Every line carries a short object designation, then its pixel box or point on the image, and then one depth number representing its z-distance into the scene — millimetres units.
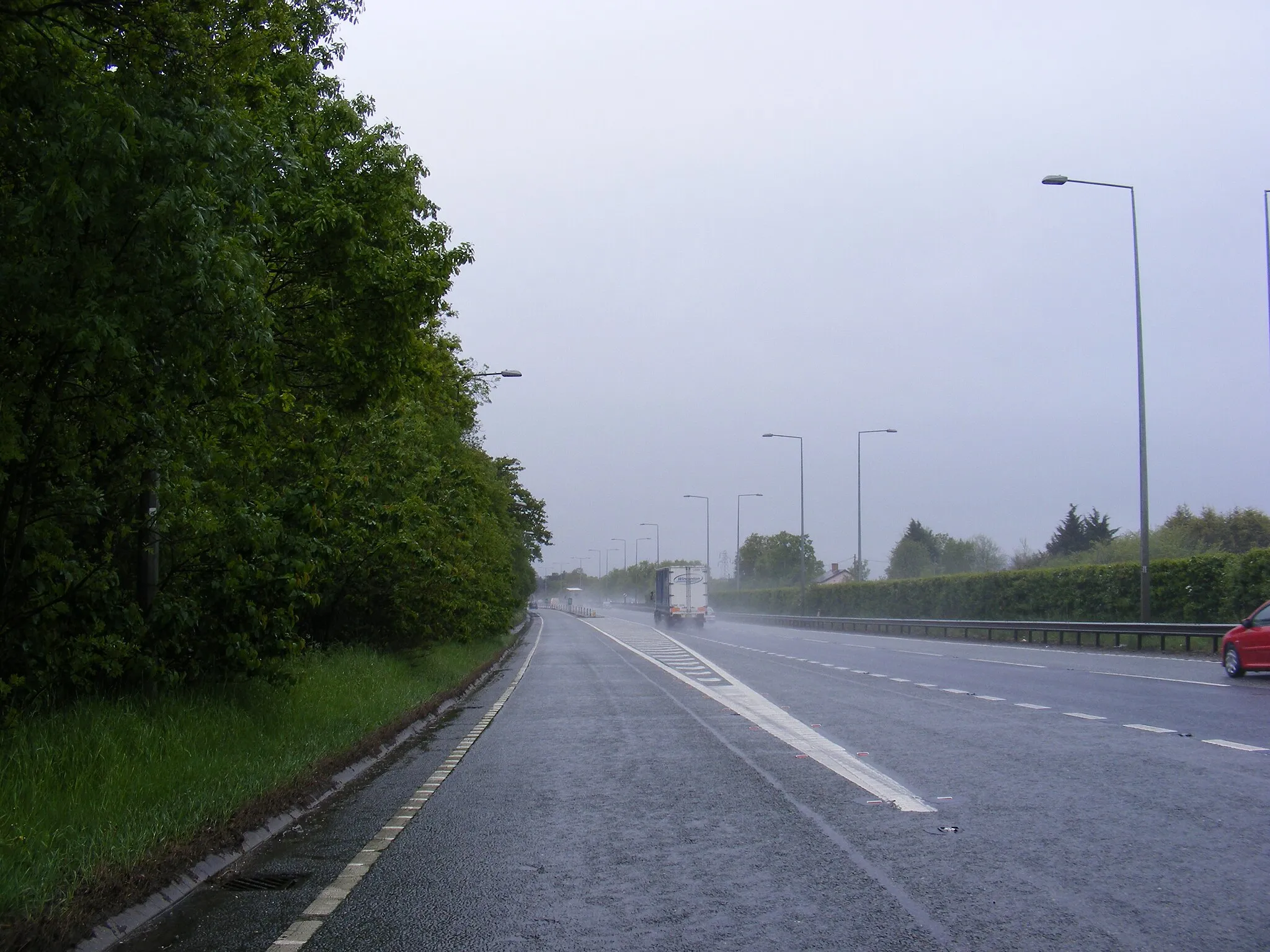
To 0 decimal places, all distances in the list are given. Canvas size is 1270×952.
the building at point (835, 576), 167112
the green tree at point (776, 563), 146000
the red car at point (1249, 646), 20828
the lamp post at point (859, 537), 62188
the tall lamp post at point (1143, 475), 32688
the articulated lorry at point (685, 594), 66688
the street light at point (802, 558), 67875
